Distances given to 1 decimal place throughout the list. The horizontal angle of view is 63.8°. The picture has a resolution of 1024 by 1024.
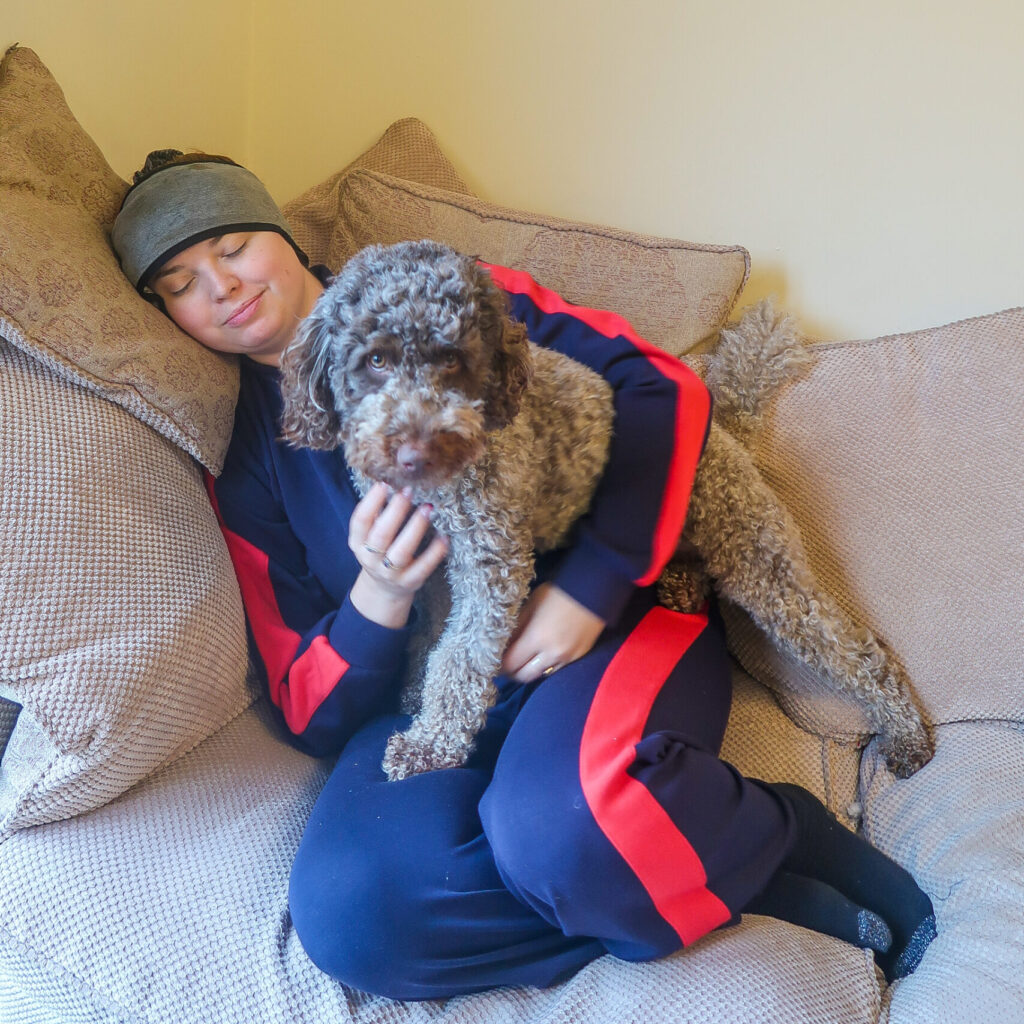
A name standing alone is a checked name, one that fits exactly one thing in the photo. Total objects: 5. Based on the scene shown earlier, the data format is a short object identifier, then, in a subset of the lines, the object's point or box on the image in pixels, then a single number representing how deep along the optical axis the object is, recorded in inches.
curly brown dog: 46.3
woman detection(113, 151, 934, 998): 47.9
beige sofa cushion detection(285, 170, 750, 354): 74.0
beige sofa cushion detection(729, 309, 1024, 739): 63.6
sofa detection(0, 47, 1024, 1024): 47.6
